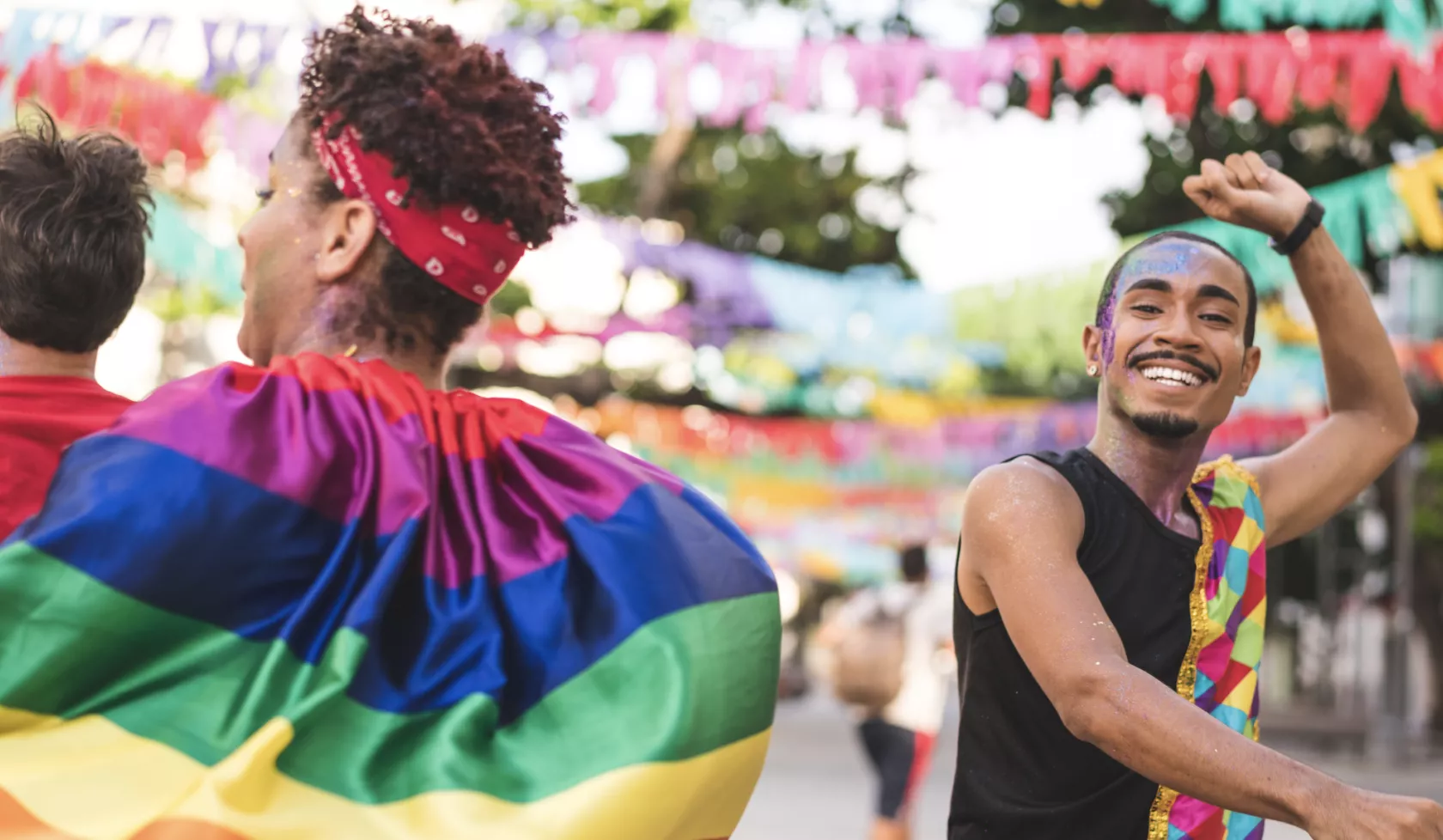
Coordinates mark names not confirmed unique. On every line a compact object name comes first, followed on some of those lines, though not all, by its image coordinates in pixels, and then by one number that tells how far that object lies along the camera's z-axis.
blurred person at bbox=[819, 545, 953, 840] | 7.26
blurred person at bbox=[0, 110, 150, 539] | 2.61
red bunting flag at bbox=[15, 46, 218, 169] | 9.29
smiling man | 2.65
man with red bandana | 1.85
